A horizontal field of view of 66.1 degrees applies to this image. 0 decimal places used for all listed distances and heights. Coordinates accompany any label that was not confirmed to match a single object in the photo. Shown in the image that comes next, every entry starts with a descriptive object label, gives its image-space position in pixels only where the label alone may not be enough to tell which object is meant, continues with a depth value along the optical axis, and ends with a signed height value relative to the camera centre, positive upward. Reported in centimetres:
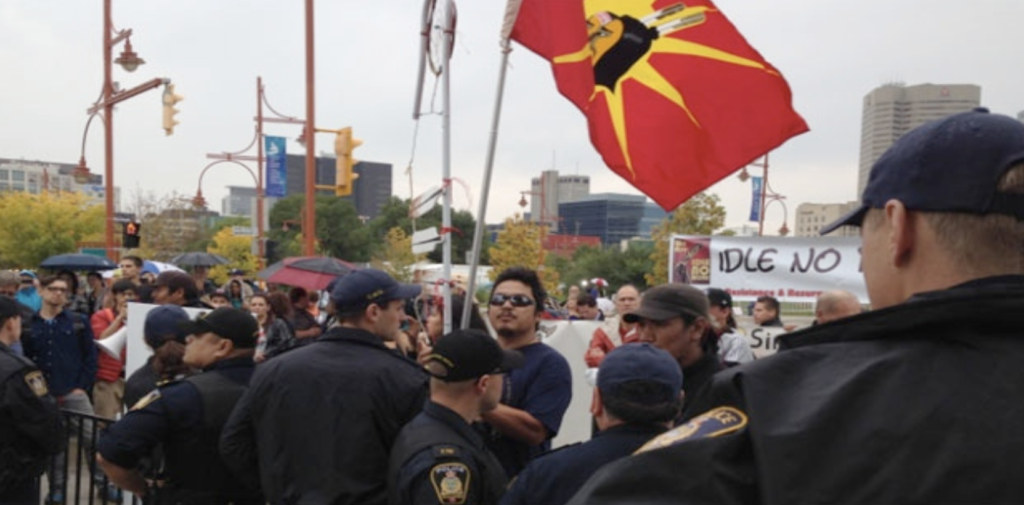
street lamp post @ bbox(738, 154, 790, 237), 2667 +111
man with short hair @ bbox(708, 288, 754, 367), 598 -88
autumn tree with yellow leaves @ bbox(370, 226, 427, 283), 4966 -282
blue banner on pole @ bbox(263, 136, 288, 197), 2242 +129
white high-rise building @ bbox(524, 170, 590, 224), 16812 +681
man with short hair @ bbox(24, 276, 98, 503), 753 -140
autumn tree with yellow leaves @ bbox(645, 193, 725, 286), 2992 +6
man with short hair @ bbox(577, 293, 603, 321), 1066 -121
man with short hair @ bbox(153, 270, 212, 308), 787 -81
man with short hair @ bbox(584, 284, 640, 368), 636 -101
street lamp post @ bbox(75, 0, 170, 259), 1825 +271
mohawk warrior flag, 501 +81
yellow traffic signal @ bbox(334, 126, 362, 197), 1608 +112
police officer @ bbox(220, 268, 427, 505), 336 -90
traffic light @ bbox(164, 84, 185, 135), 1958 +247
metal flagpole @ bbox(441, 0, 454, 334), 463 +43
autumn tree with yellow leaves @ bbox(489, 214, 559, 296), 4331 -175
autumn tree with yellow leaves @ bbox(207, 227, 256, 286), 5316 -271
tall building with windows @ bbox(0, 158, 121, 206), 14262 +569
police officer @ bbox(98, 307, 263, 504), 369 -105
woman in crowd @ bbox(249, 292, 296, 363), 855 -130
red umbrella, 1016 -79
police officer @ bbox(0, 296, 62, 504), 439 -125
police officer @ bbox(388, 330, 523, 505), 282 -84
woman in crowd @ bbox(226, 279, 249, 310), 1241 -135
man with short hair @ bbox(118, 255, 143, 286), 1092 -86
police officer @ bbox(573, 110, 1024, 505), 101 -21
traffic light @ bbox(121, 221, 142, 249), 1984 -68
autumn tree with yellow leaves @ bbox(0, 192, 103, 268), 3991 -125
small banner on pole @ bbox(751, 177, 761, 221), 2908 +81
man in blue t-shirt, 386 -90
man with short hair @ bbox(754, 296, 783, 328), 825 -93
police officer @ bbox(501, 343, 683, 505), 258 -69
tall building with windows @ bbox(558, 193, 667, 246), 15600 +83
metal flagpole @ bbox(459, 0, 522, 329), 427 +34
